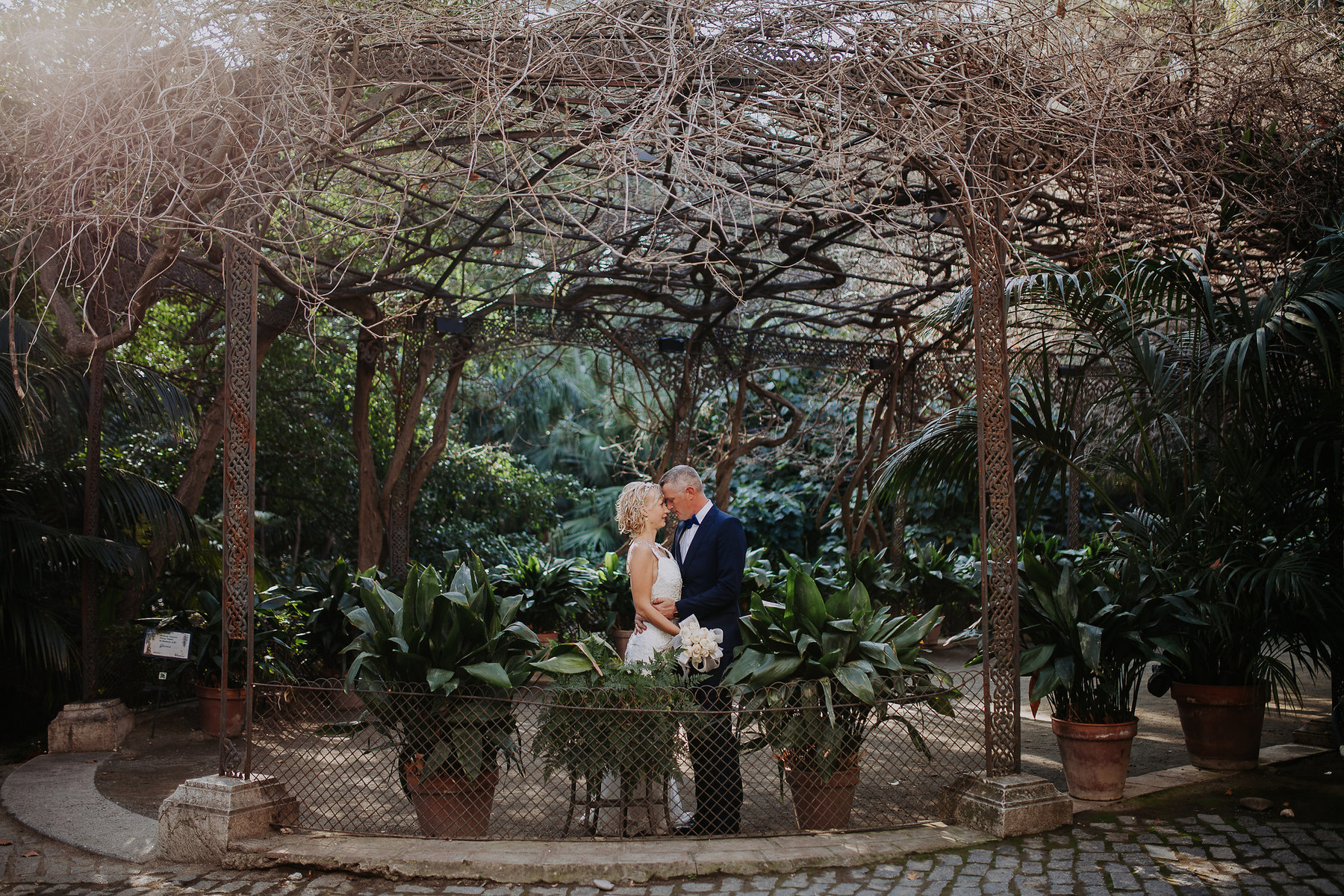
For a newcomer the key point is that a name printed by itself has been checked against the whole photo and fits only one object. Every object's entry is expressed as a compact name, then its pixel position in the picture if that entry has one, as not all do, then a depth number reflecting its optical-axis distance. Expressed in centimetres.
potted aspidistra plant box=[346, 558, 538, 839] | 396
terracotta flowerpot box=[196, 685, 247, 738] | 624
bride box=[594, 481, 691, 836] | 431
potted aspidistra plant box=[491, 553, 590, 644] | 830
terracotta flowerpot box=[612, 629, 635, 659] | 874
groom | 404
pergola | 381
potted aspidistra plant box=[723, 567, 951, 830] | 402
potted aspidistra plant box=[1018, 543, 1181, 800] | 445
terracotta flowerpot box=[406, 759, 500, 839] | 402
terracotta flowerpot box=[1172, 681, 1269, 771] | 497
